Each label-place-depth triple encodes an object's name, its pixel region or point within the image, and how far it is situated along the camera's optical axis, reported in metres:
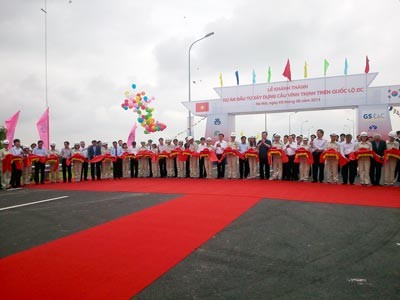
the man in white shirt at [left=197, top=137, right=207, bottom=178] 13.62
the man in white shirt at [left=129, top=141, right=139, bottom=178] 15.09
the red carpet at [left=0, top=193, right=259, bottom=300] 2.98
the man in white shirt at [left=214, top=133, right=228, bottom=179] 13.47
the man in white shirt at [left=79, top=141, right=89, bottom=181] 14.41
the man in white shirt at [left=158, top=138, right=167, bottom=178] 14.56
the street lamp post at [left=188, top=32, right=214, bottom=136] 23.04
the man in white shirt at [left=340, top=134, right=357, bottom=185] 10.87
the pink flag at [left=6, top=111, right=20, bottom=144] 15.72
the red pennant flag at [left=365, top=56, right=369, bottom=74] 19.12
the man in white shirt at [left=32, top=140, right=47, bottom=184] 13.34
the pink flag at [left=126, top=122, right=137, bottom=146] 24.05
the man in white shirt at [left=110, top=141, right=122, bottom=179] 14.89
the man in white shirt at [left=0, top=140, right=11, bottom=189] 12.08
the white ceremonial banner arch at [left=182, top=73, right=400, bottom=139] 18.20
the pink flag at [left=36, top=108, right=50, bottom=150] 16.94
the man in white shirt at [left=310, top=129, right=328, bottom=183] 11.34
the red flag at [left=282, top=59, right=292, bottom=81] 20.55
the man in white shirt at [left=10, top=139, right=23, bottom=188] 12.40
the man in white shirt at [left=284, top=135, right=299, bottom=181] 12.02
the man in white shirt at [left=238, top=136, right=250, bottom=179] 13.16
